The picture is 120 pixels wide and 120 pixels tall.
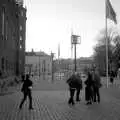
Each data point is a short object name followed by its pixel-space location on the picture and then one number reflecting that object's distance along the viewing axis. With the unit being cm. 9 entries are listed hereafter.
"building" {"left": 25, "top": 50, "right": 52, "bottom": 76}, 13434
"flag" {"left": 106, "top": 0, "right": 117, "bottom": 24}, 2631
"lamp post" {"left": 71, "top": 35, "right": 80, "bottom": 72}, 3692
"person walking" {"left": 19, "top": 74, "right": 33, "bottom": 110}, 1263
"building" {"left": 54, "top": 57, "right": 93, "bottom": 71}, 10490
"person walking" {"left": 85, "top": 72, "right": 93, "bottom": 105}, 1447
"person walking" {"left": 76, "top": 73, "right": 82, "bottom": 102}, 1491
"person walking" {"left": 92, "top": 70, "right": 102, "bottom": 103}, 1505
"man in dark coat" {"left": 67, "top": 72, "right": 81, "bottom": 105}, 1441
